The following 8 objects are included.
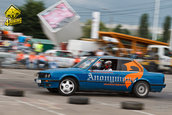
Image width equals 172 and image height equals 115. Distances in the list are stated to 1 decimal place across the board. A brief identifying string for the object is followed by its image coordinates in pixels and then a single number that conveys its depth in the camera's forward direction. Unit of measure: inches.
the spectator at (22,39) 1228.7
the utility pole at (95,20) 1334.9
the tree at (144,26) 3193.9
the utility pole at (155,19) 1904.5
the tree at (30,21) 2237.9
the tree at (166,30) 2982.3
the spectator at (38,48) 1048.5
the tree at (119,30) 3535.9
